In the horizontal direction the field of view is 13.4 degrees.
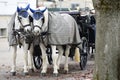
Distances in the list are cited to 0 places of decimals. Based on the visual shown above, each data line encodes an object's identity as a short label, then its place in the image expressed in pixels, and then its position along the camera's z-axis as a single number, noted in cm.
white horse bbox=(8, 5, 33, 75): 1381
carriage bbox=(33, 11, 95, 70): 1596
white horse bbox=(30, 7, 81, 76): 1357
